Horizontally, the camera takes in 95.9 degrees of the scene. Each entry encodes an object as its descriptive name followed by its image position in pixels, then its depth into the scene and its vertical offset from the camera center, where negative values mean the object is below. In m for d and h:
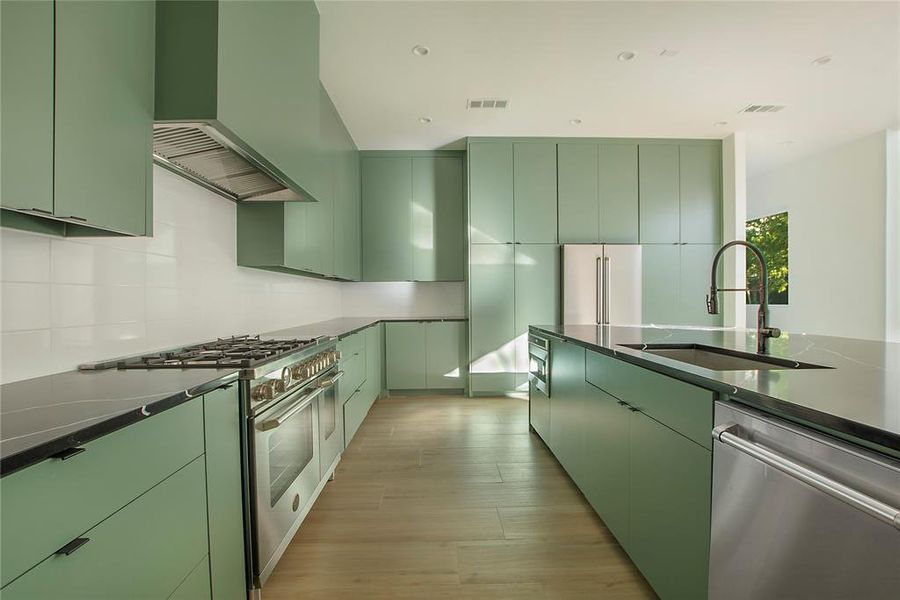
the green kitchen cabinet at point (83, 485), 0.64 -0.36
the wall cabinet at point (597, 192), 4.59 +1.19
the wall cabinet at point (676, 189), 4.65 +1.23
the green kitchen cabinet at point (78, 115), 0.90 +0.47
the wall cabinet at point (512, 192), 4.54 +1.18
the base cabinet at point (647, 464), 1.18 -0.63
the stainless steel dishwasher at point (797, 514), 0.70 -0.45
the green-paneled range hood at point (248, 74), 1.35 +0.87
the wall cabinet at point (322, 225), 2.52 +0.53
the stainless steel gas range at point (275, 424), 1.45 -0.53
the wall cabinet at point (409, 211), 4.90 +1.05
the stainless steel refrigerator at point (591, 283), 4.48 +0.15
